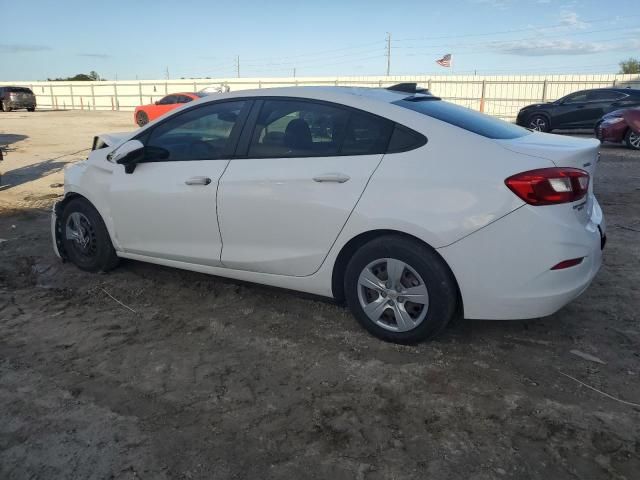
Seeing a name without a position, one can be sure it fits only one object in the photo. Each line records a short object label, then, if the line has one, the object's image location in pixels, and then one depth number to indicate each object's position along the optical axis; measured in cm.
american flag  3532
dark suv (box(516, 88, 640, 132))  1655
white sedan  295
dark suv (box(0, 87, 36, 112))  3572
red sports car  2188
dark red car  1235
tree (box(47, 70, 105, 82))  7988
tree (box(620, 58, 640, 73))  7519
